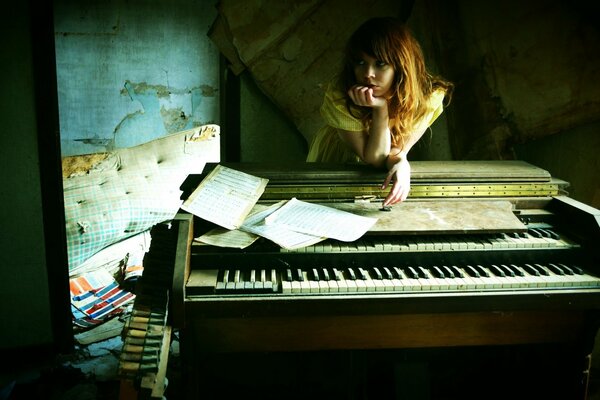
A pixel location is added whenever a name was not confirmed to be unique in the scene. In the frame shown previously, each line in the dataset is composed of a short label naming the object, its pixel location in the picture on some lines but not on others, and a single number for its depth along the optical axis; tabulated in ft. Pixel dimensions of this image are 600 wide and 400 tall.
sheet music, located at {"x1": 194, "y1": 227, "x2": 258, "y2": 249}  6.73
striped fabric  12.26
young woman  7.61
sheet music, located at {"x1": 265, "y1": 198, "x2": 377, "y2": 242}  6.97
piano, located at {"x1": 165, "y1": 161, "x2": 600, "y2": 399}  6.54
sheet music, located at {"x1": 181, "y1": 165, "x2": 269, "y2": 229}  7.22
